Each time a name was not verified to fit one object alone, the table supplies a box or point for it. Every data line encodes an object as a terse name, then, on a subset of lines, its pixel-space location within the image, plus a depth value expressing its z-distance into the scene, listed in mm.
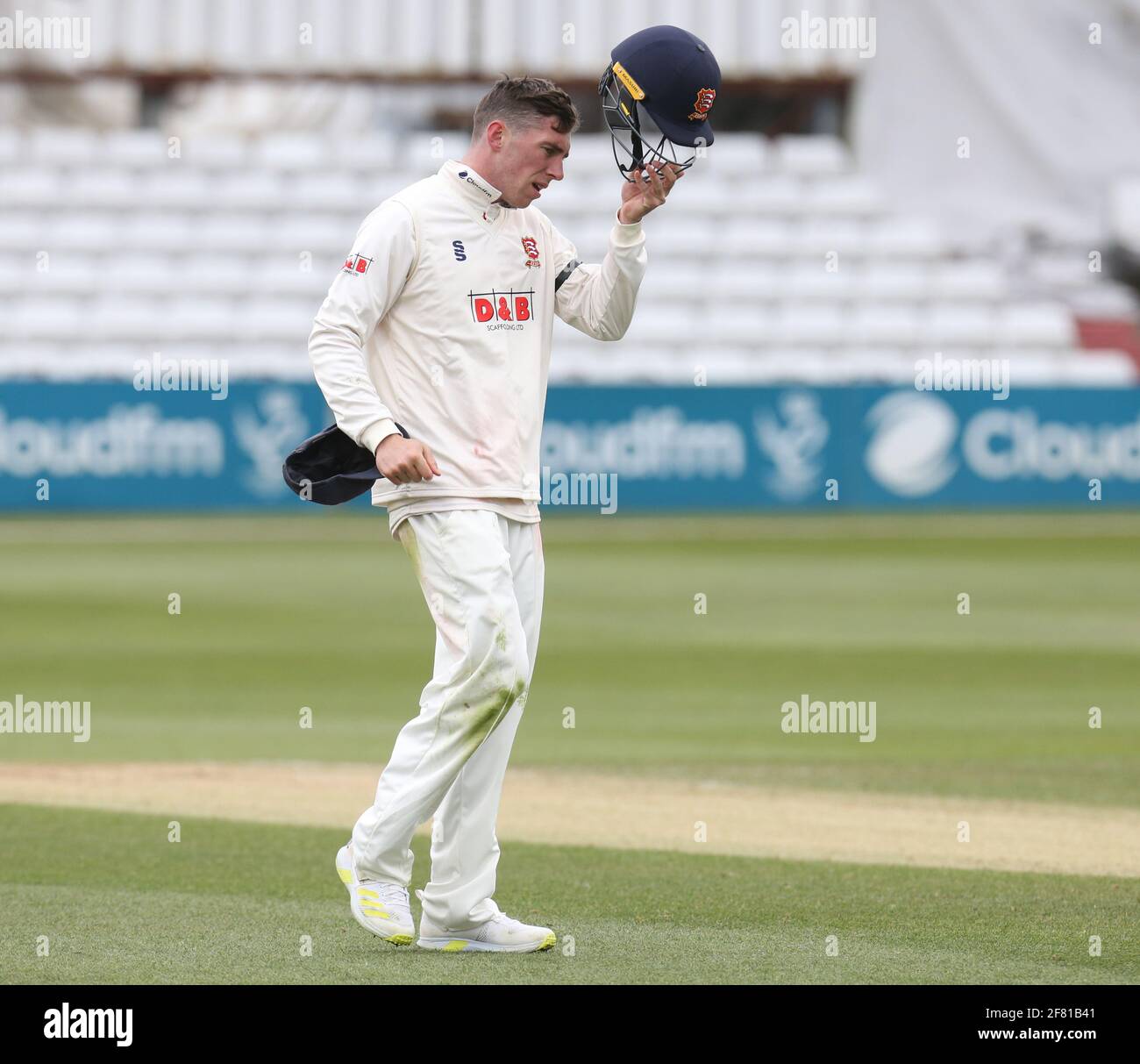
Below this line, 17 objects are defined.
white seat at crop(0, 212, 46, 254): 32000
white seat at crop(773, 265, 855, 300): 32125
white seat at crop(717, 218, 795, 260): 32938
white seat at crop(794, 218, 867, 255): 32906
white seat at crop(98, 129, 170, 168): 33875
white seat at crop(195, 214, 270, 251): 32281
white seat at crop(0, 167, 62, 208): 32906
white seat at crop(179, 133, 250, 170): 34000
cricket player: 5504
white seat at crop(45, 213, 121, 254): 32156
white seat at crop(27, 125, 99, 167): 33969
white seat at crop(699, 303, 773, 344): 31203
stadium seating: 30453
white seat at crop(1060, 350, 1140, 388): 29622
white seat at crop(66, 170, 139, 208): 33031
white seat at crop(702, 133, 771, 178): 34500
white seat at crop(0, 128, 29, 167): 33938
